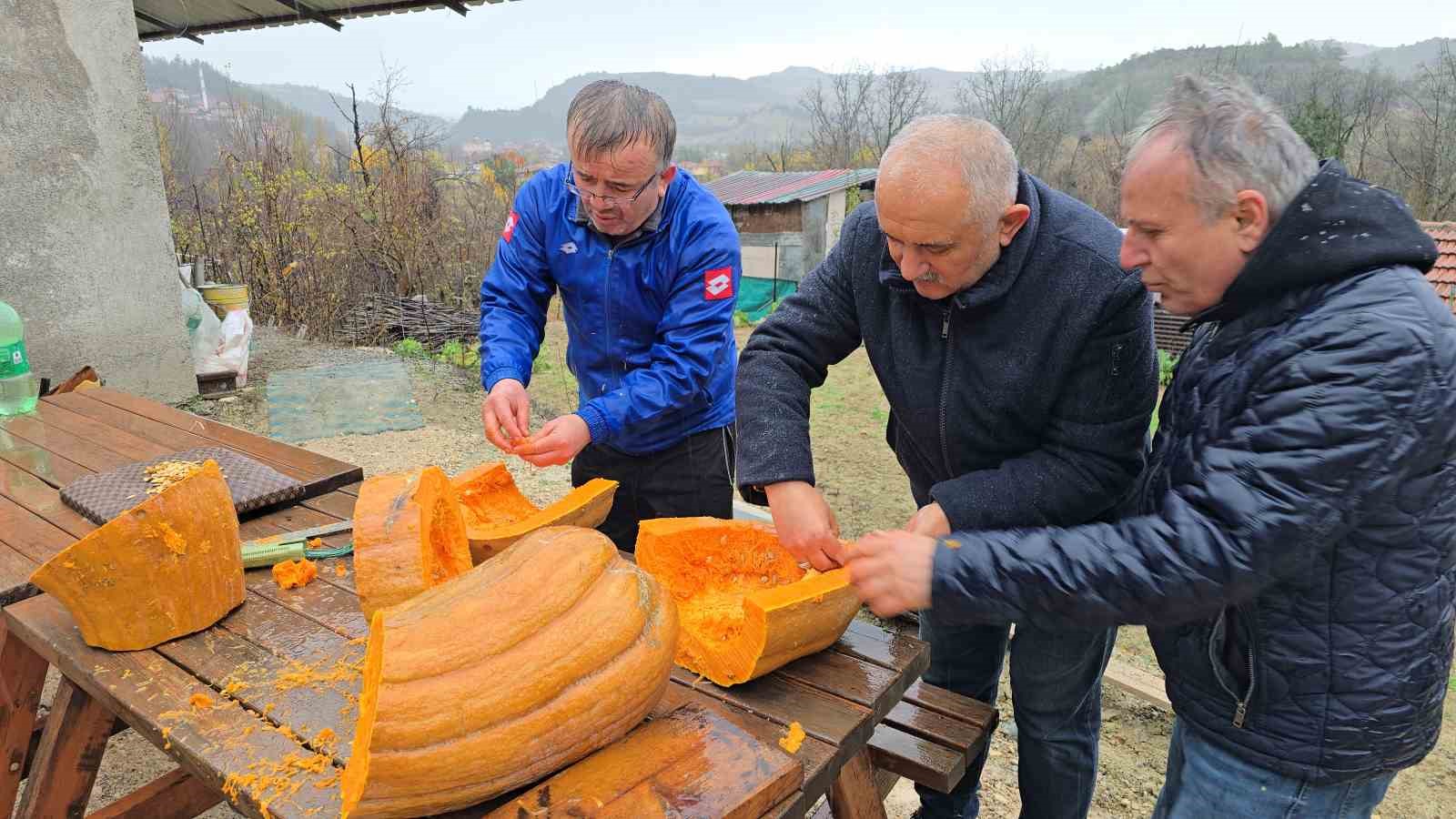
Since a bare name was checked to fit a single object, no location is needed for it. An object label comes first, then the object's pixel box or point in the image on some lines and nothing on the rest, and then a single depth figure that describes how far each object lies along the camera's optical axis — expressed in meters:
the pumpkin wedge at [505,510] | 2.11
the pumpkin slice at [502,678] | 1.29
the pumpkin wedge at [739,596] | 1.73
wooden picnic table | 1.50
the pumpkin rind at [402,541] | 1.75
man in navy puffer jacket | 1.32
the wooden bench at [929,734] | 2.03
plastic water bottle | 3.91
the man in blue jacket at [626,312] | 2.50
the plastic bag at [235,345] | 6.95
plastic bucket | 7.25
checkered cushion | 2.51
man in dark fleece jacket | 1.80
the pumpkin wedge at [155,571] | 1.79
